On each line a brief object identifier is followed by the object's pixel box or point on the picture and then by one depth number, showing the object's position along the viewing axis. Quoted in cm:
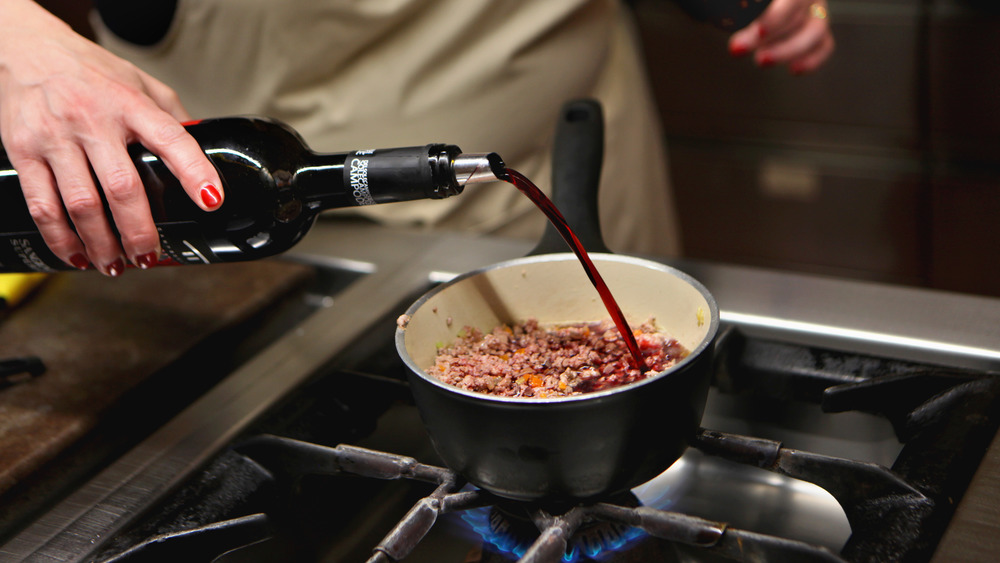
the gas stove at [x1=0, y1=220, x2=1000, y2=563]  97
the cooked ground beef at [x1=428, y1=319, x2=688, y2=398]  101
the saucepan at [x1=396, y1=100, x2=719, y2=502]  94
